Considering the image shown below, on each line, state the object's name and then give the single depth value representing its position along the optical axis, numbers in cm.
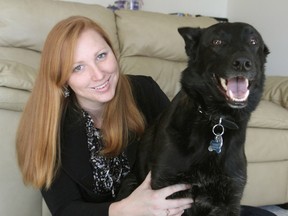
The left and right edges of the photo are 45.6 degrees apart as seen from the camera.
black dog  113
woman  119
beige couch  147
